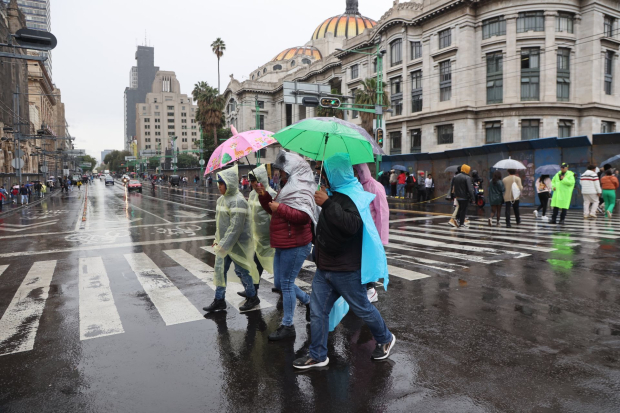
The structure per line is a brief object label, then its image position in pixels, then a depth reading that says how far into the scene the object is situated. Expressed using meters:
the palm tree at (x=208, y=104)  66.94
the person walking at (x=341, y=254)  3.82
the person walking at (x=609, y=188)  14.61
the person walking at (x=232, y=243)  5.61
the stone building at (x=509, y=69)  35.75
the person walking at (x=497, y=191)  13.34
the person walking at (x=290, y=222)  4.68
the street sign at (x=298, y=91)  24.69
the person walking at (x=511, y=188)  13.49
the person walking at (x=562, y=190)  13.80
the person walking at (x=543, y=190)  15.17
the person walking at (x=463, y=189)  13.04
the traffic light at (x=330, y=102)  23.81
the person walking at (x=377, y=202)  5.35
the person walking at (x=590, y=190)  14.55
